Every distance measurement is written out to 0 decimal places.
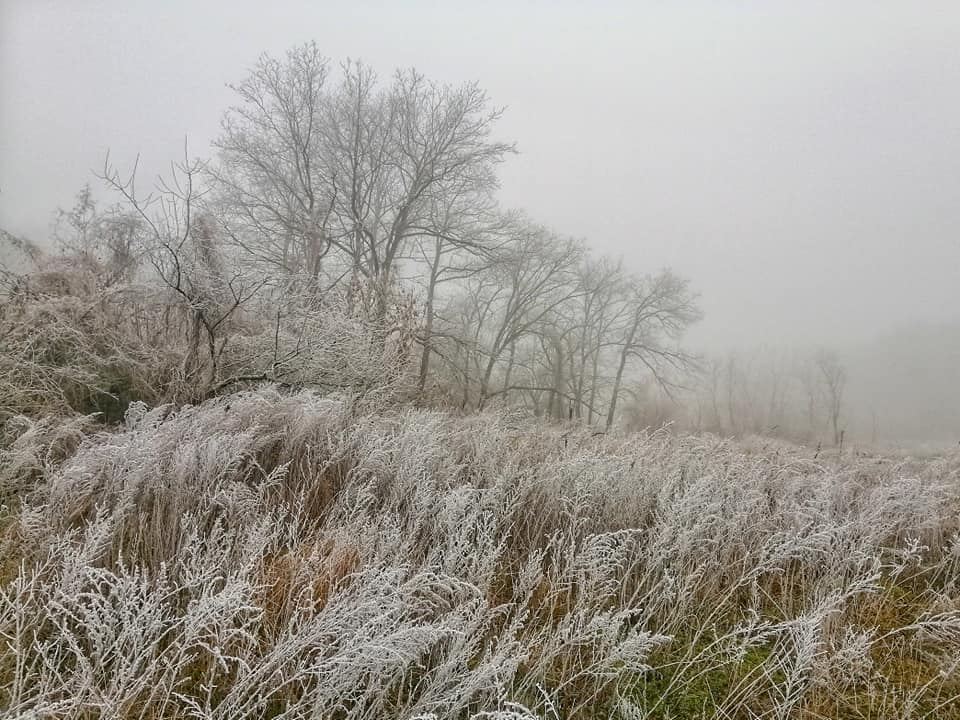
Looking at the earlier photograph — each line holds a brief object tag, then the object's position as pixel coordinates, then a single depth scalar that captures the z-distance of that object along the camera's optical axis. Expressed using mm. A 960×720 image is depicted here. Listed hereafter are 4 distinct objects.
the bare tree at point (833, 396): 39666
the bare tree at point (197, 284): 5281
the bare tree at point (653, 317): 24222
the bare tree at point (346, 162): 15133
